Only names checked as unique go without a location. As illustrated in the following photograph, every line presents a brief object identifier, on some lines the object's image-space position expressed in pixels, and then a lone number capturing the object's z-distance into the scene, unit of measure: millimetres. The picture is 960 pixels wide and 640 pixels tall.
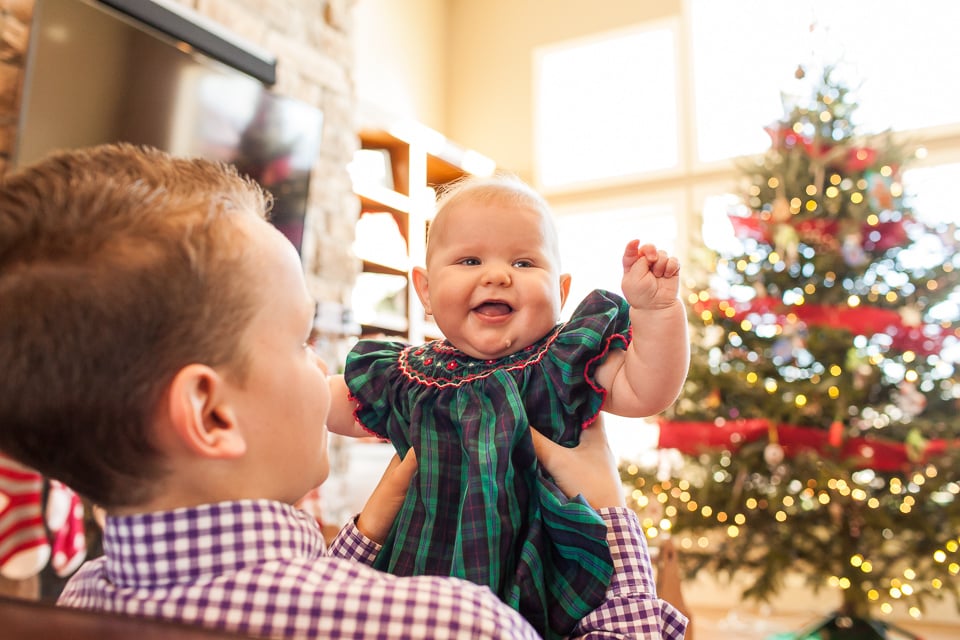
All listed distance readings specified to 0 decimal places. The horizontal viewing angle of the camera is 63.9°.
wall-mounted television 2463
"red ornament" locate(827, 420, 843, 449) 3014
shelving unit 4691
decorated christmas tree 3002
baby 921
